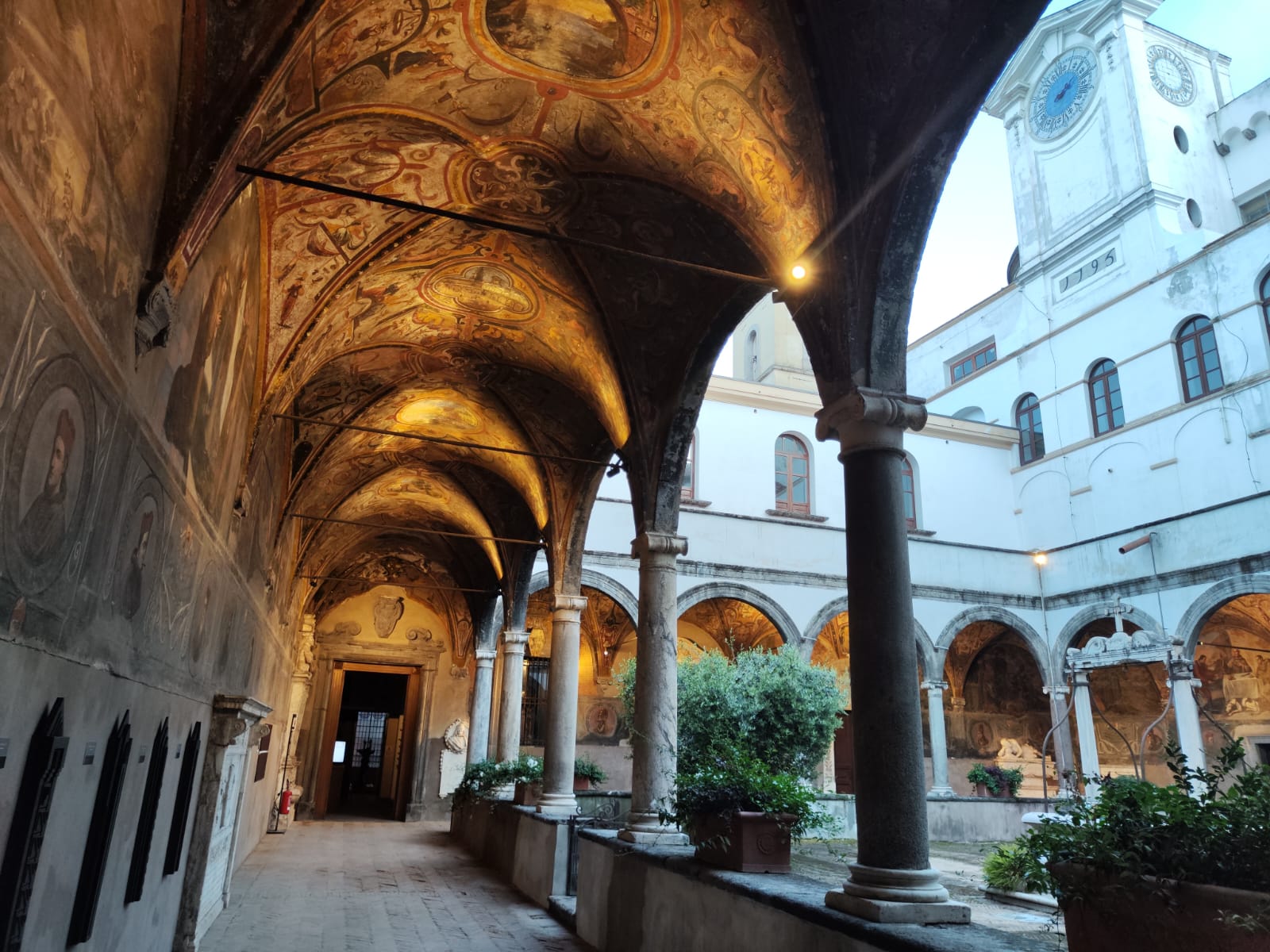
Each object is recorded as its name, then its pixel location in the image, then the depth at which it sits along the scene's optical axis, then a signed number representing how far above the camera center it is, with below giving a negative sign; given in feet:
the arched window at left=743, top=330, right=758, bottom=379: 92.07 +41.10
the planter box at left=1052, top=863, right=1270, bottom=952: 7.32 -1.17
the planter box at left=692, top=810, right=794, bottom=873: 15.46 -1.29
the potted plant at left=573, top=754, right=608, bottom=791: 41.34 -0.54
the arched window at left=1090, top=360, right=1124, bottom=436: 66.69 +27.60
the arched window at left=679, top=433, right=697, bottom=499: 61.82 +19.21
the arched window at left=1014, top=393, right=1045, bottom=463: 73.87 +27.75
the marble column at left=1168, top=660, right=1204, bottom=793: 46.16 +3.69
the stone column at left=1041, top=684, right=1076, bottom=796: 54.75 +2.73
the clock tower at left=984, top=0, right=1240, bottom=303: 68.69 +49.95
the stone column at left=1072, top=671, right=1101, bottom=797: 51.83 +2.74
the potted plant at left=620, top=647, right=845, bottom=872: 45.34 +3.03
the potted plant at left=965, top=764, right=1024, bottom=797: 57.47 -0.41
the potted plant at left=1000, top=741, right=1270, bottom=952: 7.60 -0.78
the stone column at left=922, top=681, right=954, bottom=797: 54.85 +1.36
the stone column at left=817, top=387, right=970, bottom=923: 11.76 +1.22
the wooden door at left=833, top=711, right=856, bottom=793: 64.54 +0.50
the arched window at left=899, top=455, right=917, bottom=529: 68.49 +20.56
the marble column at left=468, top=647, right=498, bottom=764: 49.47 +2.96
